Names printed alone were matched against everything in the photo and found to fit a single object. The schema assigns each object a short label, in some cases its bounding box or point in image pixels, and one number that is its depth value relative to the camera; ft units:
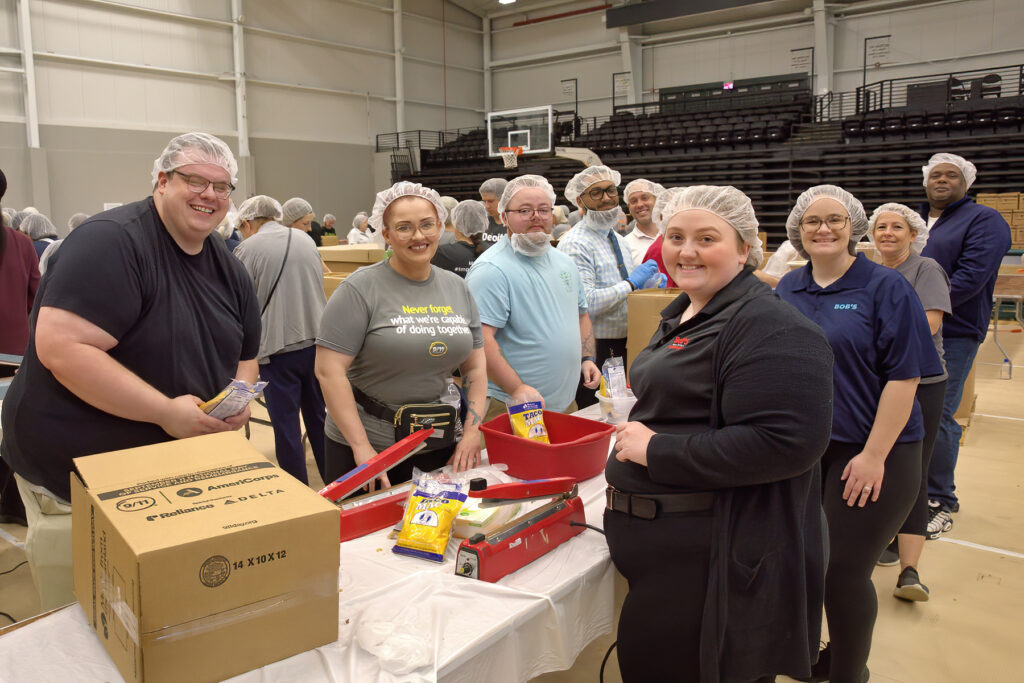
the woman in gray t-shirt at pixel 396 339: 6.29
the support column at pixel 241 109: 46.49
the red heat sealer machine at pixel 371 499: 5.05
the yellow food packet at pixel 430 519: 4.74
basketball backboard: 51.36
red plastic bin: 5.93
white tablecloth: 3.64
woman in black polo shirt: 3.98
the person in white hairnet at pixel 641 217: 13.28
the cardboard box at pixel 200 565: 3.20
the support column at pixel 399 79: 55.42
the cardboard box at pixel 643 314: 9.17
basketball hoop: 48.93
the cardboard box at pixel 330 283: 15.05
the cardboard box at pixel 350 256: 16.75
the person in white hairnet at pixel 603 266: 10.02
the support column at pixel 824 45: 44.27
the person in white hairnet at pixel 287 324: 11.25
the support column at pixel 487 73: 61.46
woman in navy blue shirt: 6.07
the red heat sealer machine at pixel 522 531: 4.49
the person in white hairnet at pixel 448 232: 15.02
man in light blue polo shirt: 7.73
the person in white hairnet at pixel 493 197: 15.54
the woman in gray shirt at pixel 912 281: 8.99
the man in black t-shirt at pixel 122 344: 4.52
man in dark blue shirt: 10.85
